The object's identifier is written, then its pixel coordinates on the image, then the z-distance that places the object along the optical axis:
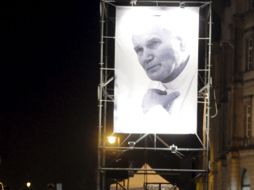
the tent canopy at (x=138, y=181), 45.02
